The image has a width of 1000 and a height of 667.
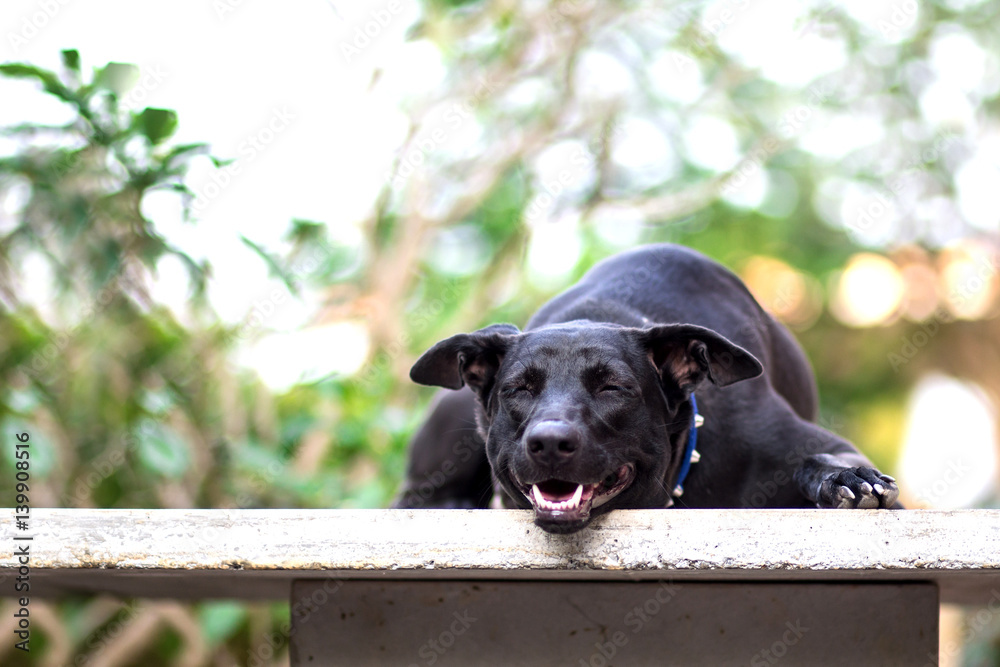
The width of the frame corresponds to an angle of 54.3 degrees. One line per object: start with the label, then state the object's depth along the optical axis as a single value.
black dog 2.37
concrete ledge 2.13
